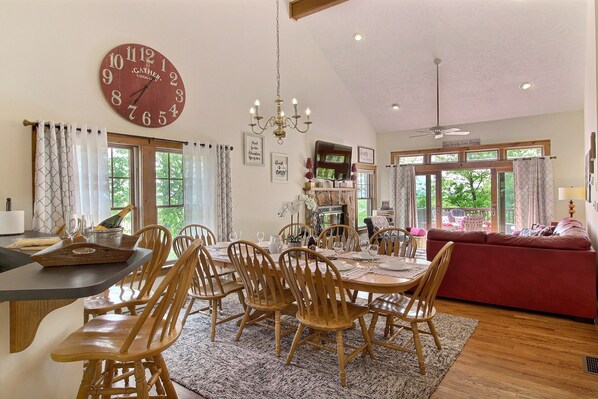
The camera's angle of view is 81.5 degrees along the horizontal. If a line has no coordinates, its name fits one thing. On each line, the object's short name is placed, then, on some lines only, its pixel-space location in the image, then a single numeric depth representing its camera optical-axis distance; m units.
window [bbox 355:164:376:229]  8.31
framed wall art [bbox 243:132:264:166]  5.26
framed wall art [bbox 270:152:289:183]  5.77
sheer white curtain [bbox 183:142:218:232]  4.46
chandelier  5.43
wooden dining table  2.30
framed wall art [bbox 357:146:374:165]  8.18
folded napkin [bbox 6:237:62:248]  2.03
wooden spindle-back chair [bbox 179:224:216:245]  4.11
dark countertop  1.11
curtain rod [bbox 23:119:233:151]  3.17
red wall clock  3.79
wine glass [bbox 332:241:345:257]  3.39
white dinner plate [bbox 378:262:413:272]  2.65
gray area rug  2.29
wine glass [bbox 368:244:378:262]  3.11
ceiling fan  5.71
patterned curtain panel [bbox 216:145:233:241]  4.74
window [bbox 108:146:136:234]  3.93
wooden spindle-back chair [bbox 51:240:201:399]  1.37
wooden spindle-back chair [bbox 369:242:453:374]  2.43
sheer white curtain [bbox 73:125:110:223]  3.47
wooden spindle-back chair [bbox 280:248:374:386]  2.29
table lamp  5.77
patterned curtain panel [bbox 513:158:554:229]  6.84
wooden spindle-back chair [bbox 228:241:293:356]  2.72
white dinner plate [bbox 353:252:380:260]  3.05
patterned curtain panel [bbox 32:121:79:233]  3.17
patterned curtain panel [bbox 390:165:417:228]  8.47
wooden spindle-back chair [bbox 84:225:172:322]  2.10
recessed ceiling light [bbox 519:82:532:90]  6.20
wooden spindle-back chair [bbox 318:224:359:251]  3.60
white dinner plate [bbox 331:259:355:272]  2.69
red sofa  3.43
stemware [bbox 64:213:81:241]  1.72
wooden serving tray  1.45
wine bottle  1.79
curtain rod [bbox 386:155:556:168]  6.88
